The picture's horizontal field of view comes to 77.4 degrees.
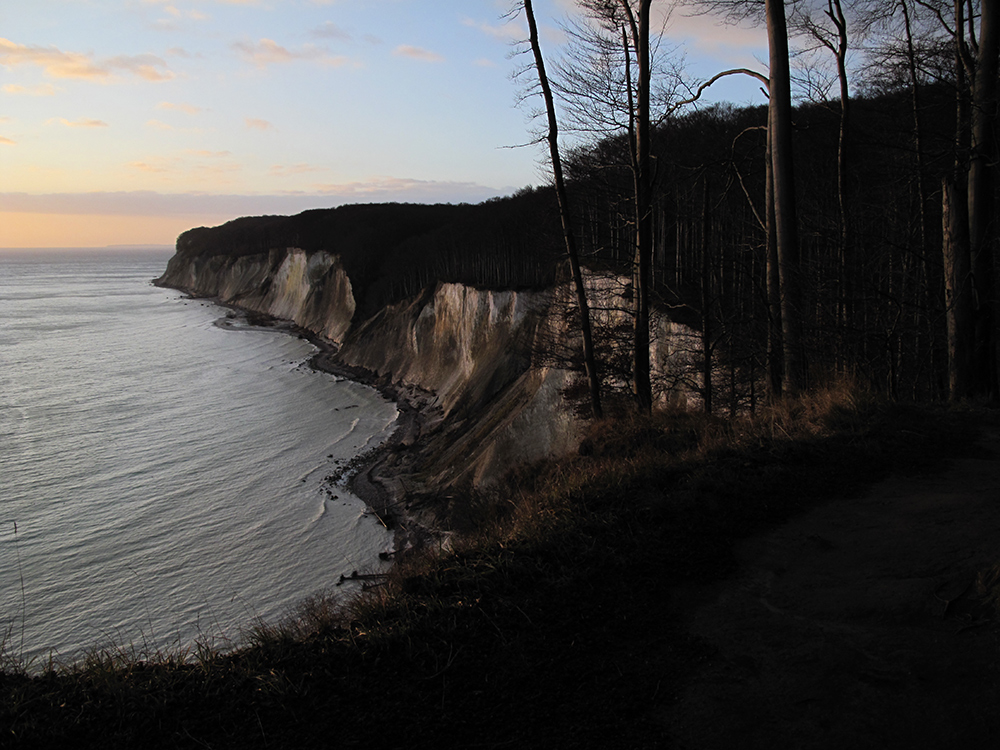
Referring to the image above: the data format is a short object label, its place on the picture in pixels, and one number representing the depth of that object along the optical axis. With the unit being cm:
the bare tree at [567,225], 1277
